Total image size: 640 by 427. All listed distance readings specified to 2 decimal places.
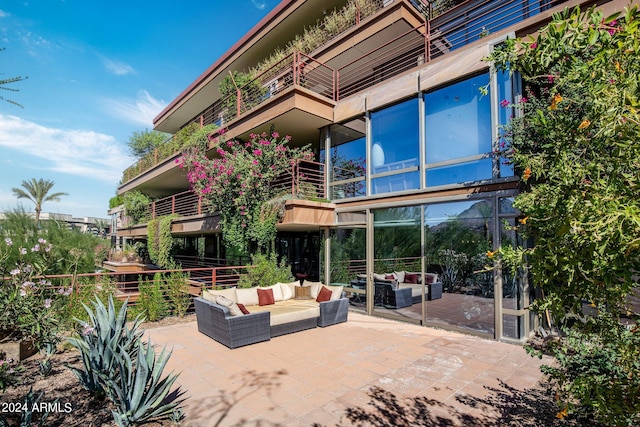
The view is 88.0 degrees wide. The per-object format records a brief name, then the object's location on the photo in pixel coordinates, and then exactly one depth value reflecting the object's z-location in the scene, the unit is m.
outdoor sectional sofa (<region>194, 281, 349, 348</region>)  6.38
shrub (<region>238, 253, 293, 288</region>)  9.84
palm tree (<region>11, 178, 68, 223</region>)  32.84
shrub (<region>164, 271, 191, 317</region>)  8.93
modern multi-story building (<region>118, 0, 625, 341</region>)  7.03
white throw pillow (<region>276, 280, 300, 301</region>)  8.68
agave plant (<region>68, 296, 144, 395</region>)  3.77
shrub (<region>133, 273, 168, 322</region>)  8.32
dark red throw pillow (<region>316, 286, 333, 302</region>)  8.13
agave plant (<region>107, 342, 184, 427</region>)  3.27
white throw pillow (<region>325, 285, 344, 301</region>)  8.21
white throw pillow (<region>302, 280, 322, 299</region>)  8.69
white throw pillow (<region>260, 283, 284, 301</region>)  8.55
